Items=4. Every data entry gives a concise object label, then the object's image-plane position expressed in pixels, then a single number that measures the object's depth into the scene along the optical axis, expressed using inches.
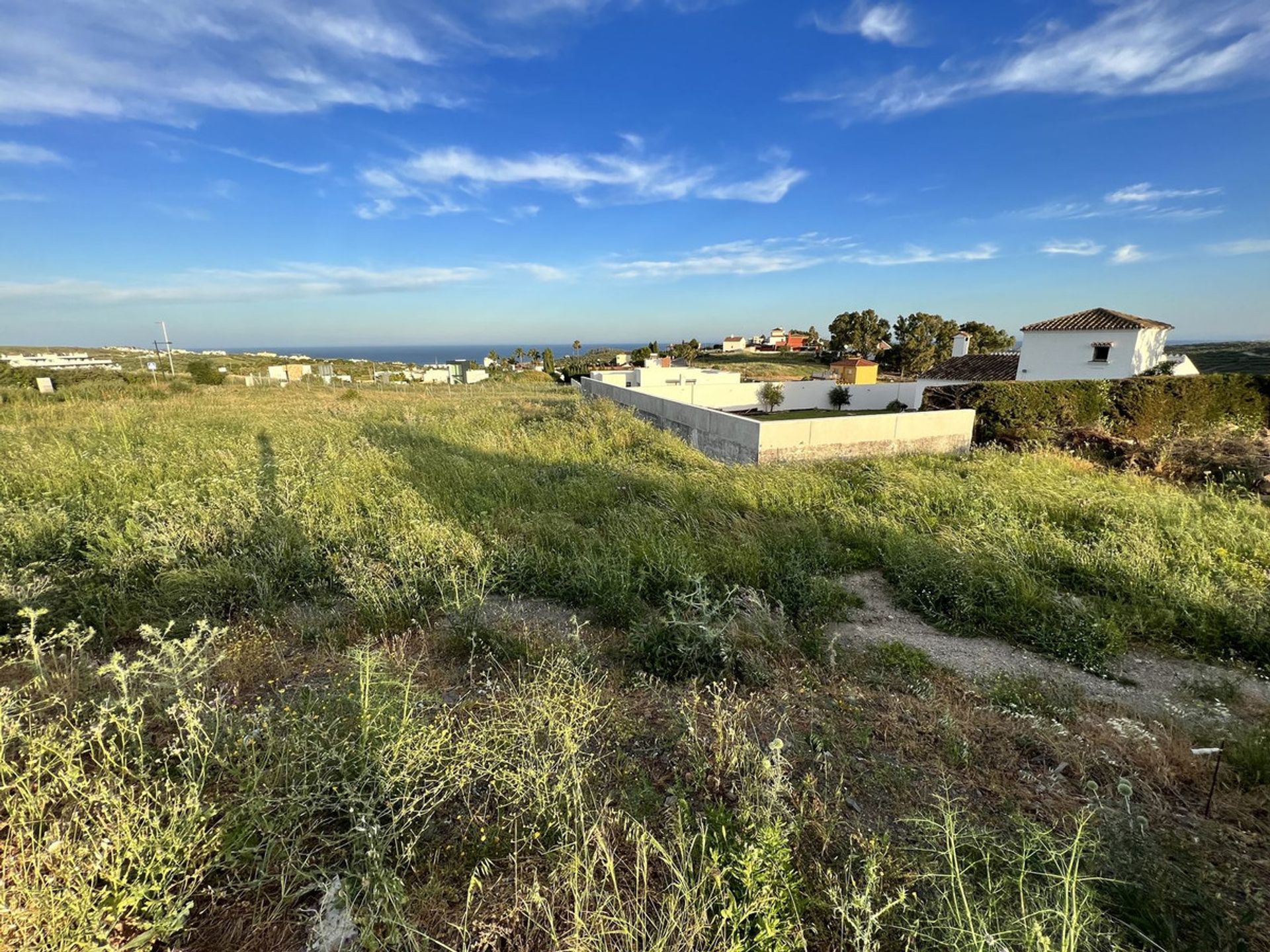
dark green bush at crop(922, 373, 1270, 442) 459.2
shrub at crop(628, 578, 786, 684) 127.4
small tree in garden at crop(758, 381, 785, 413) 821.9
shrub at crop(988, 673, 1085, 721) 118.6
